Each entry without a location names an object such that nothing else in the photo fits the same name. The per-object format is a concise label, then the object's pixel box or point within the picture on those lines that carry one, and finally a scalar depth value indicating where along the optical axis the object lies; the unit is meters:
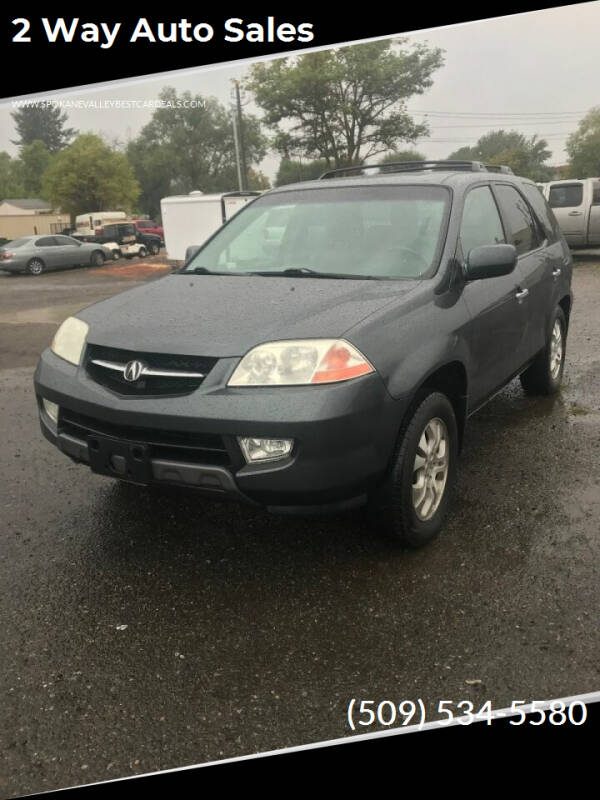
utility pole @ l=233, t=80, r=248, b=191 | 41.13
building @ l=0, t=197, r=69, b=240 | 55.94
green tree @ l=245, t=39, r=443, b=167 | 42.22
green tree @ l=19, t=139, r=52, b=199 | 74.88
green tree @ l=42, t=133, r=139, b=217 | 50.12
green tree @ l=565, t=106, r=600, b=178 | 60.00
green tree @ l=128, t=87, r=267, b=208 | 64.12
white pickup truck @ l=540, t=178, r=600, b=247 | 16.69
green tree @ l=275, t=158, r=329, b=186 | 47.41
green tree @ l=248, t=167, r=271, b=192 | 66.62
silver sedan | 23.34
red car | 39.60
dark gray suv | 2.76
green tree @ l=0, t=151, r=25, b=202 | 80.25
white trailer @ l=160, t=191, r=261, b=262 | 22.39
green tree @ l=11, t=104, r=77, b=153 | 92.00
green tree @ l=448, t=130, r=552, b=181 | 65.25
